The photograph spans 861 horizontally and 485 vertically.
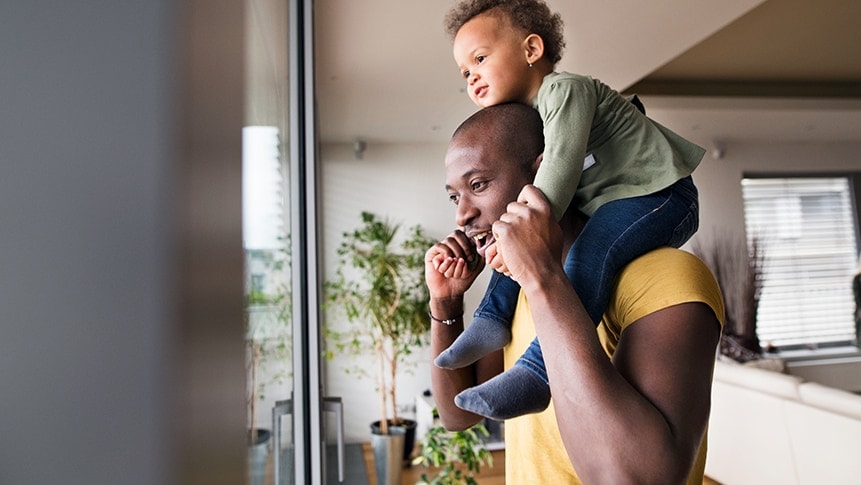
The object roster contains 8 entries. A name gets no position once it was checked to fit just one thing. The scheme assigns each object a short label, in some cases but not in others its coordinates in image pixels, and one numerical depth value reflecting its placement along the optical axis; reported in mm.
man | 477
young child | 580
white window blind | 5125
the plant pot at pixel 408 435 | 3977
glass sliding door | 590
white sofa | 2268
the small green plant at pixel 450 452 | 2453
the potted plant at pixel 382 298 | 3961
